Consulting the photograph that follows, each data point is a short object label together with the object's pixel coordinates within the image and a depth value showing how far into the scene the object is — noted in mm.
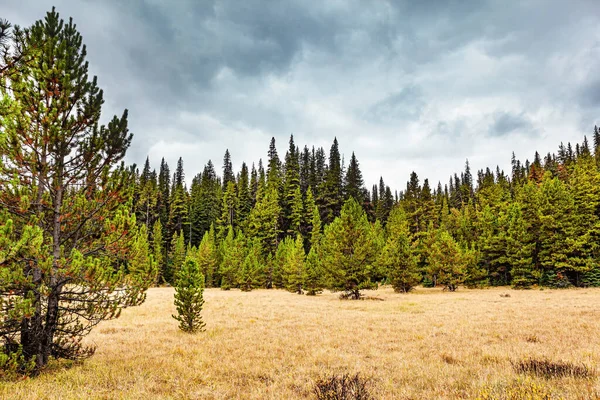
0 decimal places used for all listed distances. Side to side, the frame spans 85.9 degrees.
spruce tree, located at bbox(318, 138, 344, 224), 64000
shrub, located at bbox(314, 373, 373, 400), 6082
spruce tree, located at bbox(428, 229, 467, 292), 39500
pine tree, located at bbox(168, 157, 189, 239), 70688
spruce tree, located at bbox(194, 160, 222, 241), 71875
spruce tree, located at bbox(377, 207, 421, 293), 36719
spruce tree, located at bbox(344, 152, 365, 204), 67312
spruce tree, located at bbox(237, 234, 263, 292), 44281
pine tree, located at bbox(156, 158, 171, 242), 71606
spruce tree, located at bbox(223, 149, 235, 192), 86500
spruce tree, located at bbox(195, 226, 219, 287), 51353
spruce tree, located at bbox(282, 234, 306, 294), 38250
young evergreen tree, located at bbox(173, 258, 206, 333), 13680
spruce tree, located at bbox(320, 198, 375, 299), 29344
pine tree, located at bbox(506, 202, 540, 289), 39656
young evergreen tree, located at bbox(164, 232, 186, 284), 55062
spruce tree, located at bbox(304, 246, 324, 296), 36531
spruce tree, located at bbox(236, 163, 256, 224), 69250
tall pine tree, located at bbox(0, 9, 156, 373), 7211
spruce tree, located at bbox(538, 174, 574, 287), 38125
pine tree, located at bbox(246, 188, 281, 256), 57375
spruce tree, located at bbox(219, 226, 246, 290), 47088
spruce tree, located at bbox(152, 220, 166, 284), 54781
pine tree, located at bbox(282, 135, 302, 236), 61406
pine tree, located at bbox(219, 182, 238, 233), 69250
